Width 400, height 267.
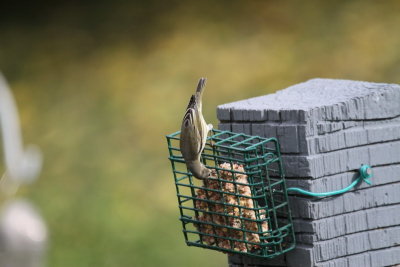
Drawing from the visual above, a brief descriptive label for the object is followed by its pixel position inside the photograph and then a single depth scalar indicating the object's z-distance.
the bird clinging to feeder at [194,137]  5.00
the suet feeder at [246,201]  5.16
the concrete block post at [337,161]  5.15
